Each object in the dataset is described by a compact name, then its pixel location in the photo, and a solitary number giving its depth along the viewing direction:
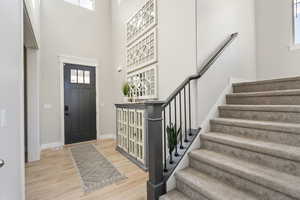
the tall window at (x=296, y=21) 2.99
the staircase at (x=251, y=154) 1.23
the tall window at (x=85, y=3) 4.55
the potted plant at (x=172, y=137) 1.96
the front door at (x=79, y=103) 4.32
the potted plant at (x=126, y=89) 3.63
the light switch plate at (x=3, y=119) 1.08
